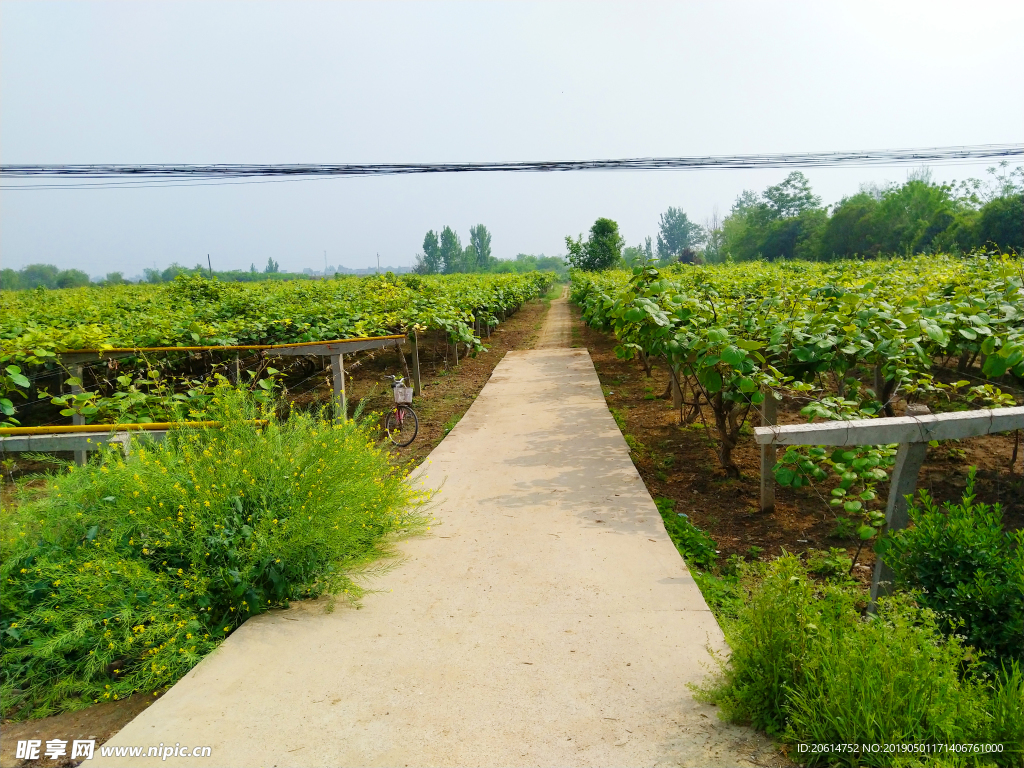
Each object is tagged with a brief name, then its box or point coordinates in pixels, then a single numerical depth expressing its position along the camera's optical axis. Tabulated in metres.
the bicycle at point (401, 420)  8.11
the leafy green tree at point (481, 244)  112.06
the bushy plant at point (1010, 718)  2.07
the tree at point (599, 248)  42.18
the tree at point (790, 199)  66.00
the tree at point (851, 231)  40.31
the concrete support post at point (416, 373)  11.31
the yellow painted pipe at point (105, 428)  4.62
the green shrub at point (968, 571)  2.64
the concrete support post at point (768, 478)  5.44
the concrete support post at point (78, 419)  4.75
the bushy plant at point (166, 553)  3.16
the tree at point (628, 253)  46.86
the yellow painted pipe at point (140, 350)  7.79
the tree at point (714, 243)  64.88
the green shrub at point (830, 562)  4.12
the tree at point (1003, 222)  25.86
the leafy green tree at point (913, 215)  35.28
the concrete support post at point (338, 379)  7.32
